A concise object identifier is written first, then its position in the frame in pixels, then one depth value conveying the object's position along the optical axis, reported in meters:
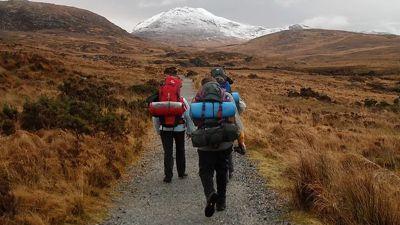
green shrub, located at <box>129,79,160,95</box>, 27.30
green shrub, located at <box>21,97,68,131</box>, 12.13
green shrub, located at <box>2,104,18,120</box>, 12.97
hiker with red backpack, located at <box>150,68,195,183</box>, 8.41
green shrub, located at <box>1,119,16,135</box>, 11.49
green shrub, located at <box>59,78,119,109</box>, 19.05
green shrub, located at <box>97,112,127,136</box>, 12.59
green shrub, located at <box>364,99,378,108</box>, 32.94
